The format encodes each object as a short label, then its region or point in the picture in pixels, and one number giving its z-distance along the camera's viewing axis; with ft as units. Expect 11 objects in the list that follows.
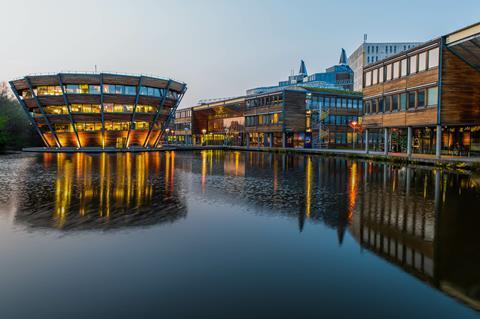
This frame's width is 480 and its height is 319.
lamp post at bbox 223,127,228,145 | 315.82
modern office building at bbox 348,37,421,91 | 512.63
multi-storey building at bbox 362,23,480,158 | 114.21
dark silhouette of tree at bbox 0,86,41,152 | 288.10
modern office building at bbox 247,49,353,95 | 559.79
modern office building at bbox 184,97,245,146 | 295.89
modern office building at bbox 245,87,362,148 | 238.48
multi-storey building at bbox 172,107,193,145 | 380.58
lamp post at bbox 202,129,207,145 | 340.18
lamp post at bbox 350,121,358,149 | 217.50
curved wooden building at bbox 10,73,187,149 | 228.14
